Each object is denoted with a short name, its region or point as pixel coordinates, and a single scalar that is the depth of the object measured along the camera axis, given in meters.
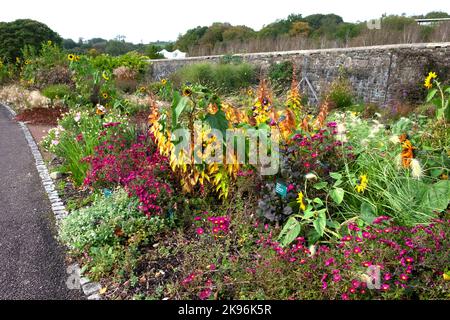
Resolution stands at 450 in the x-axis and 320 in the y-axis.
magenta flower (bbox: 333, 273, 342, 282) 1.81
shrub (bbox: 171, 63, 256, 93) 11.58
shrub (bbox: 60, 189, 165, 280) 2.47
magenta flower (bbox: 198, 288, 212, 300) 2.03
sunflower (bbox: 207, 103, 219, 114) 3.04
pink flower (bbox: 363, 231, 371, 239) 1.96
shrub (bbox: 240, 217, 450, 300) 1.79
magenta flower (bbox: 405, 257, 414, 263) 1.78
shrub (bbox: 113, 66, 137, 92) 12.66
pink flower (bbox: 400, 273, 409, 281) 1.73
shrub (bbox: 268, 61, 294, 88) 11.11
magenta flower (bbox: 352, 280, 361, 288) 1.76
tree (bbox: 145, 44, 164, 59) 22.06
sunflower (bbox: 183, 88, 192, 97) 2.61
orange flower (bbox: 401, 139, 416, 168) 2.31
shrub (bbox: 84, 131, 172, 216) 2.88
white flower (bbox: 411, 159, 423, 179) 2.19
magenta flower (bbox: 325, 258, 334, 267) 1.92
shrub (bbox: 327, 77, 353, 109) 8.48
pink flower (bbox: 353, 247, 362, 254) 1.88
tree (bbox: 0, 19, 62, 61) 18.91
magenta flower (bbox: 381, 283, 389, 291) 1.72
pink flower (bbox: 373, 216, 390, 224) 2.04
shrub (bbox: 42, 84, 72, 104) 9.09
